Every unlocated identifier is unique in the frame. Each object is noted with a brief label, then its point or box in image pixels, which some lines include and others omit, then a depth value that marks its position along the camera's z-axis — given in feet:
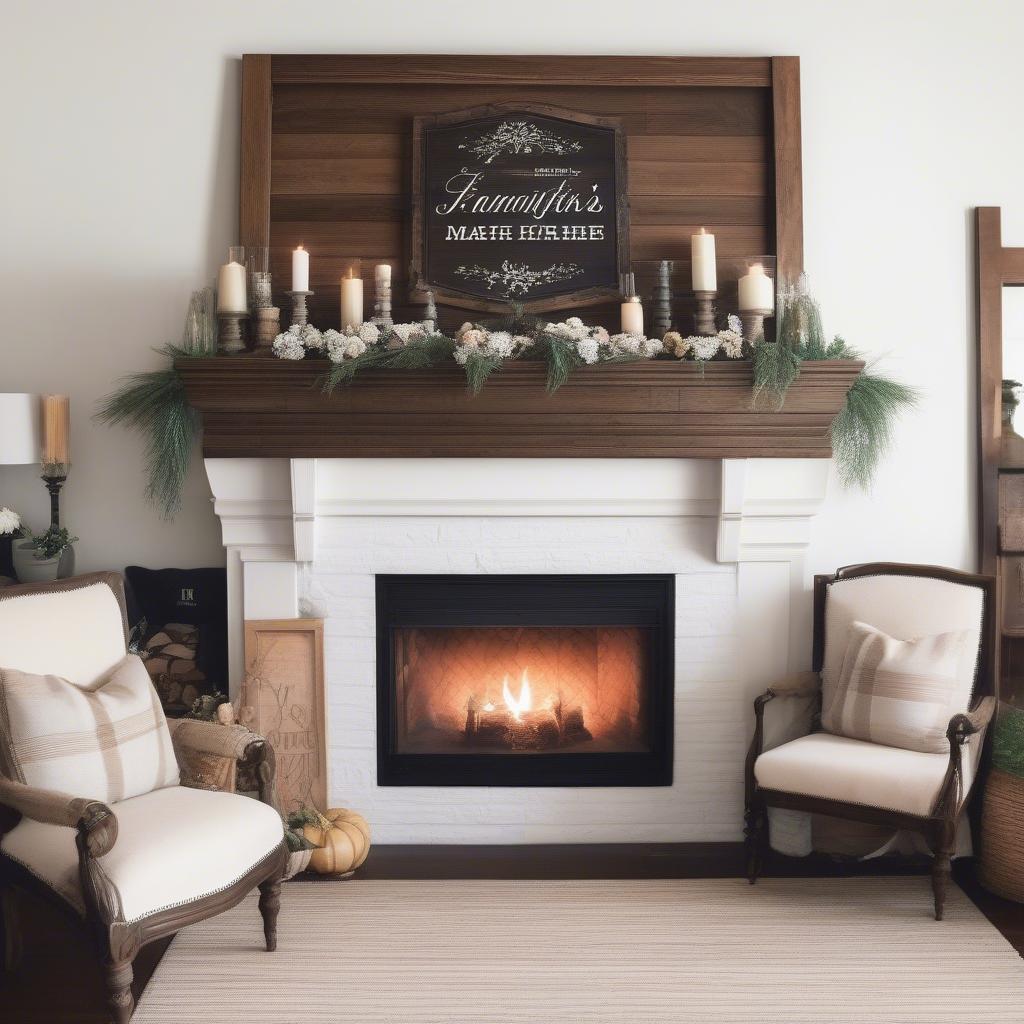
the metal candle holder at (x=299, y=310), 10.50
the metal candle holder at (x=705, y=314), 10.52
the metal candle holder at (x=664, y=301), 10.64
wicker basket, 9.83
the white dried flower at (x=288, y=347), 10.28
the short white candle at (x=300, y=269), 10.45
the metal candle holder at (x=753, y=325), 10.39
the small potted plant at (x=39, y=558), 10.62
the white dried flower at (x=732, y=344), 10.32
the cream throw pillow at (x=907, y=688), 9.94
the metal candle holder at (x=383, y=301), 10.59
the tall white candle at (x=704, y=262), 10.44
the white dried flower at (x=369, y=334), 10.19
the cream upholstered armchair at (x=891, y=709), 9.37
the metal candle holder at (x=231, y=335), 10.46
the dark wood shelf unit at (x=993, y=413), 11.14
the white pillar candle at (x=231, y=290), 10.32
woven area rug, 8.16
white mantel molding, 10.86
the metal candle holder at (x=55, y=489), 10.87
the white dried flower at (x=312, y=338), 10.30
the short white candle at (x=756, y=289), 10.30
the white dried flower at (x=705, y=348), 10.29
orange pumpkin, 10.36
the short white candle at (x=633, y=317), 10.48
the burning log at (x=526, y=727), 11.72
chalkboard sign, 11.10
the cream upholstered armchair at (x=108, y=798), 7.35
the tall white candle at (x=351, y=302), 10.52
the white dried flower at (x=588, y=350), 10.10
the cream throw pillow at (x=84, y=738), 8.07
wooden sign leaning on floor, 11.05
